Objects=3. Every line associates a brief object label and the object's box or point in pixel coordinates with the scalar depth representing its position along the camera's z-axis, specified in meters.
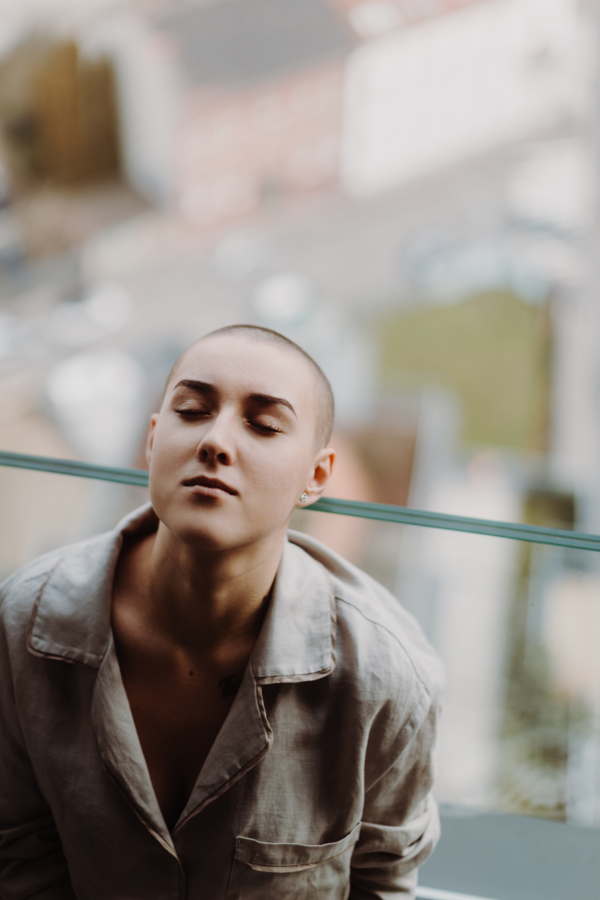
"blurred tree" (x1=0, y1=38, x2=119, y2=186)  15.53
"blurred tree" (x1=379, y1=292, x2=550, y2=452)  13.40
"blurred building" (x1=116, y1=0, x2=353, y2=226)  16.08
